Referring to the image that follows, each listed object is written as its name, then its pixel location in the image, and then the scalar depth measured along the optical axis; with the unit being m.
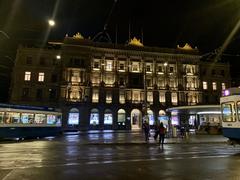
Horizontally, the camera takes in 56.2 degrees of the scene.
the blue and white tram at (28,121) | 21.25
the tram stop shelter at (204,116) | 29.99
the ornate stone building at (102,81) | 47.31
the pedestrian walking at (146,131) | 21.19
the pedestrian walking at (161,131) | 18.09
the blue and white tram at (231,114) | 13.86
